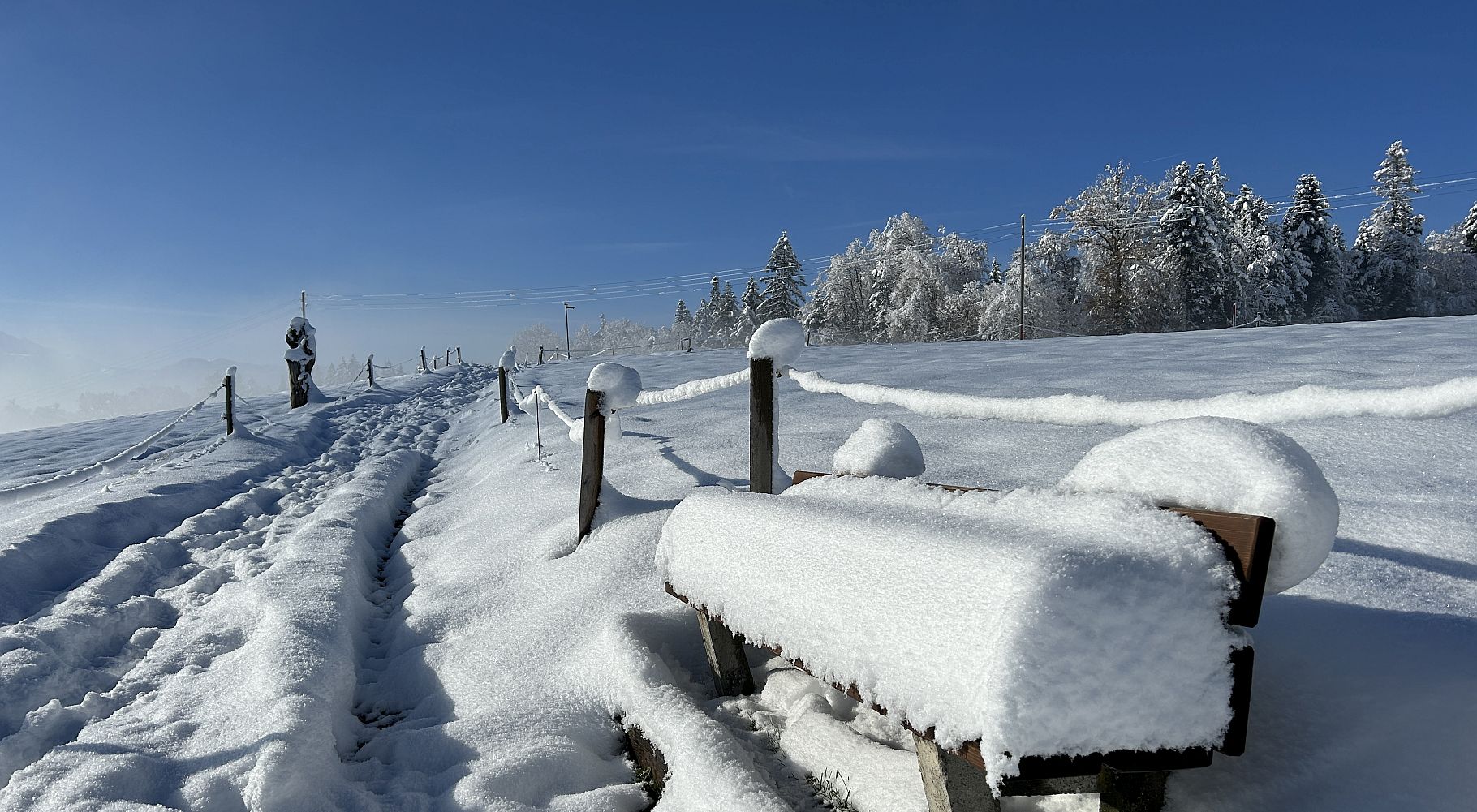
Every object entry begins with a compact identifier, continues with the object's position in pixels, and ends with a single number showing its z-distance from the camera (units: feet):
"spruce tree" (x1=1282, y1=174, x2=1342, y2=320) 141.69
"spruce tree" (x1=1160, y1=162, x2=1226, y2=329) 125.39
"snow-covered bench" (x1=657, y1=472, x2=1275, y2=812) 3.92
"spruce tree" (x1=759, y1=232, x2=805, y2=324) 193.77
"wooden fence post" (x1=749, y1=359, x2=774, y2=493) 10.39
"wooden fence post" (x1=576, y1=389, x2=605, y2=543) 13.07
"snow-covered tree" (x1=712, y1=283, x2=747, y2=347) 240.94
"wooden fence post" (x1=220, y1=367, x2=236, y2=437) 34.86
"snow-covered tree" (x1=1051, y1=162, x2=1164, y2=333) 128.47
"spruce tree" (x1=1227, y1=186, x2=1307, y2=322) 132.05
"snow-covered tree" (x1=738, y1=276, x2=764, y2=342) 211.45
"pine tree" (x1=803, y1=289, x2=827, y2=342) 180.96
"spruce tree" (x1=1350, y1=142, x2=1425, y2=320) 142.20
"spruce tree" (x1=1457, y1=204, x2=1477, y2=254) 143.89
